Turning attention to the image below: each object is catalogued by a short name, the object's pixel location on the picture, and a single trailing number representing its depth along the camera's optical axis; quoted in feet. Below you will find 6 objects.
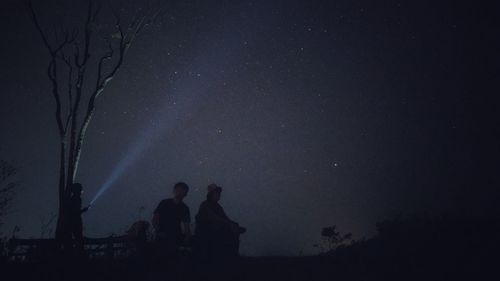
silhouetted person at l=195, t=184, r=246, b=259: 25.21
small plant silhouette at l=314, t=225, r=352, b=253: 57.82
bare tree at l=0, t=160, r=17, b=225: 45.16
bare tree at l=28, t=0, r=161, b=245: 48.14
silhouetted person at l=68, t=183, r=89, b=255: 31.22
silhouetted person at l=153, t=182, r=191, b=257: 24.50
